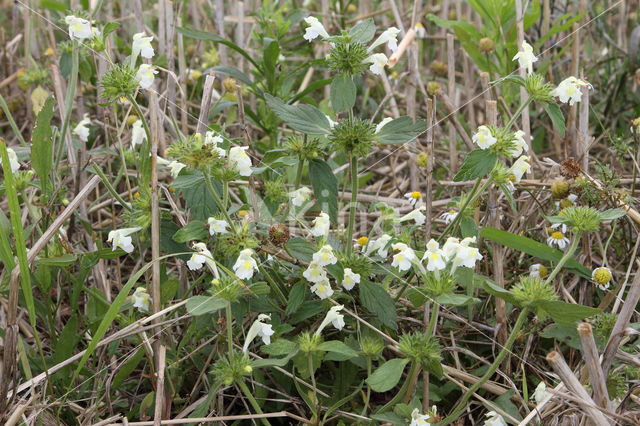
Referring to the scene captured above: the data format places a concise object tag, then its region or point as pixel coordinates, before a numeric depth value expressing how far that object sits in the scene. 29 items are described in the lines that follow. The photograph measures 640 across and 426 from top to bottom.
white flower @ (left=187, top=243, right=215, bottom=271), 1.30
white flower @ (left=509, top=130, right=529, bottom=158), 1.30
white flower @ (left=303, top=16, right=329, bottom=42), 1.32
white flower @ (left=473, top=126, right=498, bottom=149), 1.29
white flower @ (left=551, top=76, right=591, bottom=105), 1.30
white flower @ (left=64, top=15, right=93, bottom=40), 1.33
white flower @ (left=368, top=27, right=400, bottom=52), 1.33
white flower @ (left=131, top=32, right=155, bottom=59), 1.34
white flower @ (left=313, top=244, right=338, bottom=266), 1.30
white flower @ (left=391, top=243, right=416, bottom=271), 1.29
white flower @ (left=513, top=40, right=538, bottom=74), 1.32
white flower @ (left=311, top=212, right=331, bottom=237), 1.33
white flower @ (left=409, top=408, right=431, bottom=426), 1.28
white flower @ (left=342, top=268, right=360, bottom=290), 1.31
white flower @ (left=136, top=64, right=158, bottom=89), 1.32
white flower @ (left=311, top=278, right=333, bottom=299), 1.31
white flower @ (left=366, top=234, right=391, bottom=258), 1.34
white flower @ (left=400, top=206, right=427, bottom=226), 1.38
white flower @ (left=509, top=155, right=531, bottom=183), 1.33
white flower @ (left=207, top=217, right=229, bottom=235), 1.31
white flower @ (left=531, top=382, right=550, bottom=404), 1.31
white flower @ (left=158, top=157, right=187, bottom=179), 1.34
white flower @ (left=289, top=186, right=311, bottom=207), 1.38
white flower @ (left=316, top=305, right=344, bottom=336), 1.30
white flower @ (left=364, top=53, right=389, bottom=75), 1.29
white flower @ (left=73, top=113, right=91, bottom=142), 1.49
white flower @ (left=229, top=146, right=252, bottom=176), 1.31
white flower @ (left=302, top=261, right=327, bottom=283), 1.31
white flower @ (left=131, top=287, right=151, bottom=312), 1.35
